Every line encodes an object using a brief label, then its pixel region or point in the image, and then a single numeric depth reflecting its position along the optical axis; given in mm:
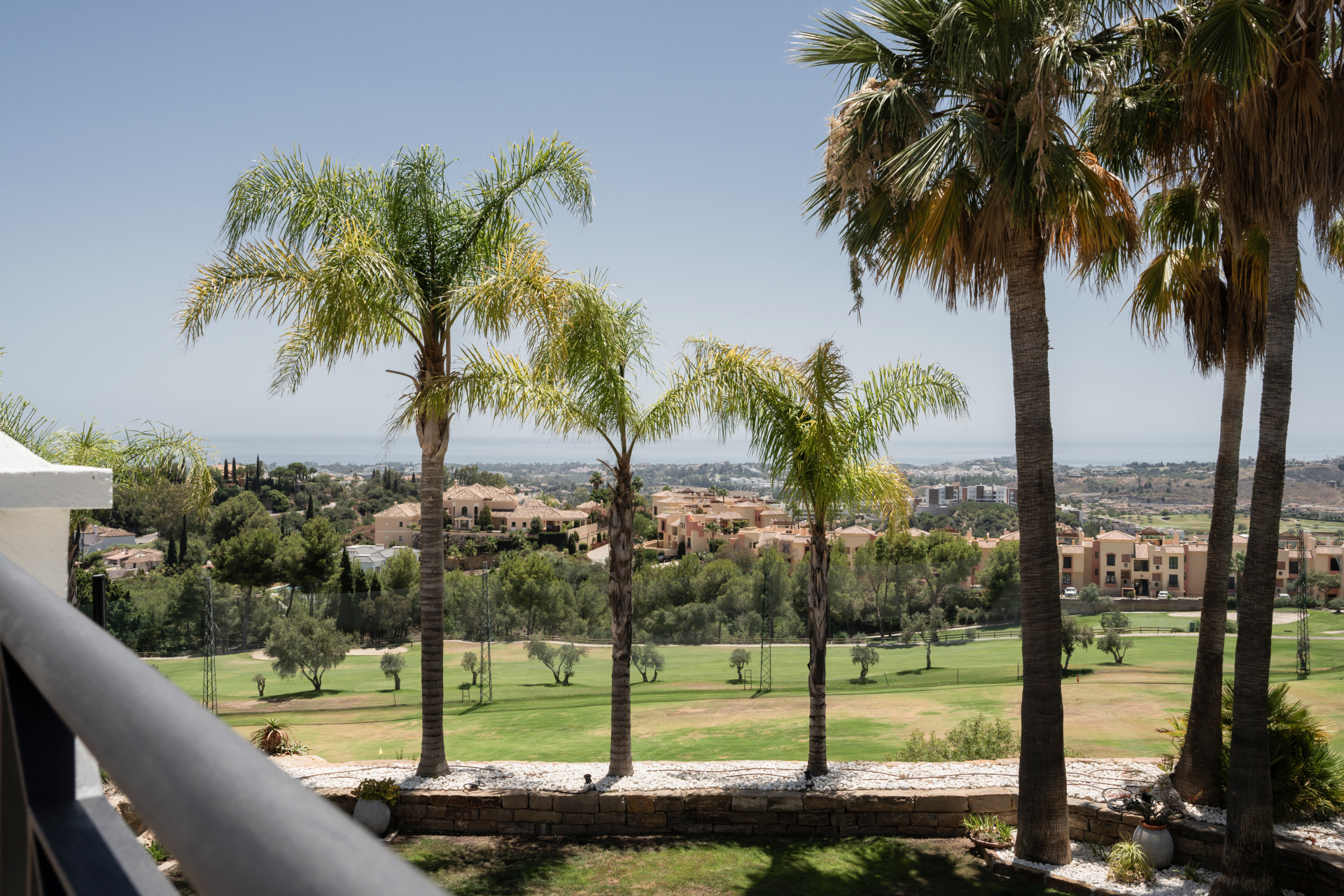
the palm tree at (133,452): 10562
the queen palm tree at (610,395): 8719
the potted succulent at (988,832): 7430
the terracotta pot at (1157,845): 6852
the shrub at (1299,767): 7246
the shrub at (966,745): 10273
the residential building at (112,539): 46075
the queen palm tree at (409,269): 8367
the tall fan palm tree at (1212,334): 7562
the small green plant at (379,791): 8117
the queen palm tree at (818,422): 8961
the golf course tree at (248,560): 29688
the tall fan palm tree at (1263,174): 5762
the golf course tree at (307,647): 15039
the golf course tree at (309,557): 30703
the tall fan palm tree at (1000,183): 6344
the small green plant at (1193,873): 6754
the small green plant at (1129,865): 6676
